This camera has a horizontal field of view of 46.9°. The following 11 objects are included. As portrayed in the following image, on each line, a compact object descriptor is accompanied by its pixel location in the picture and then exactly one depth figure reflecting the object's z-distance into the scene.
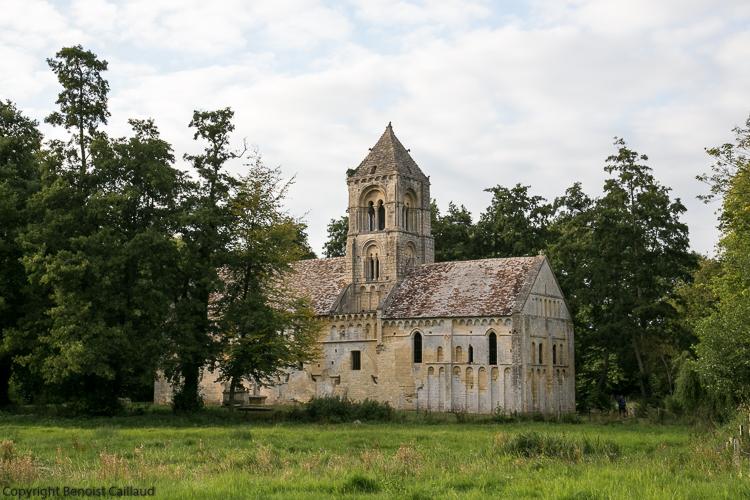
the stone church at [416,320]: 52.25
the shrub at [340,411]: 42.22
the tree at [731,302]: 31.52
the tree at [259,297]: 43.28
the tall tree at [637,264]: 53.28
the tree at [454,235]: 69.94
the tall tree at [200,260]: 41.78
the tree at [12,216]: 40.47
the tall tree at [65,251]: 37.78
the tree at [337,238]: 78.69
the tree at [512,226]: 67.44
